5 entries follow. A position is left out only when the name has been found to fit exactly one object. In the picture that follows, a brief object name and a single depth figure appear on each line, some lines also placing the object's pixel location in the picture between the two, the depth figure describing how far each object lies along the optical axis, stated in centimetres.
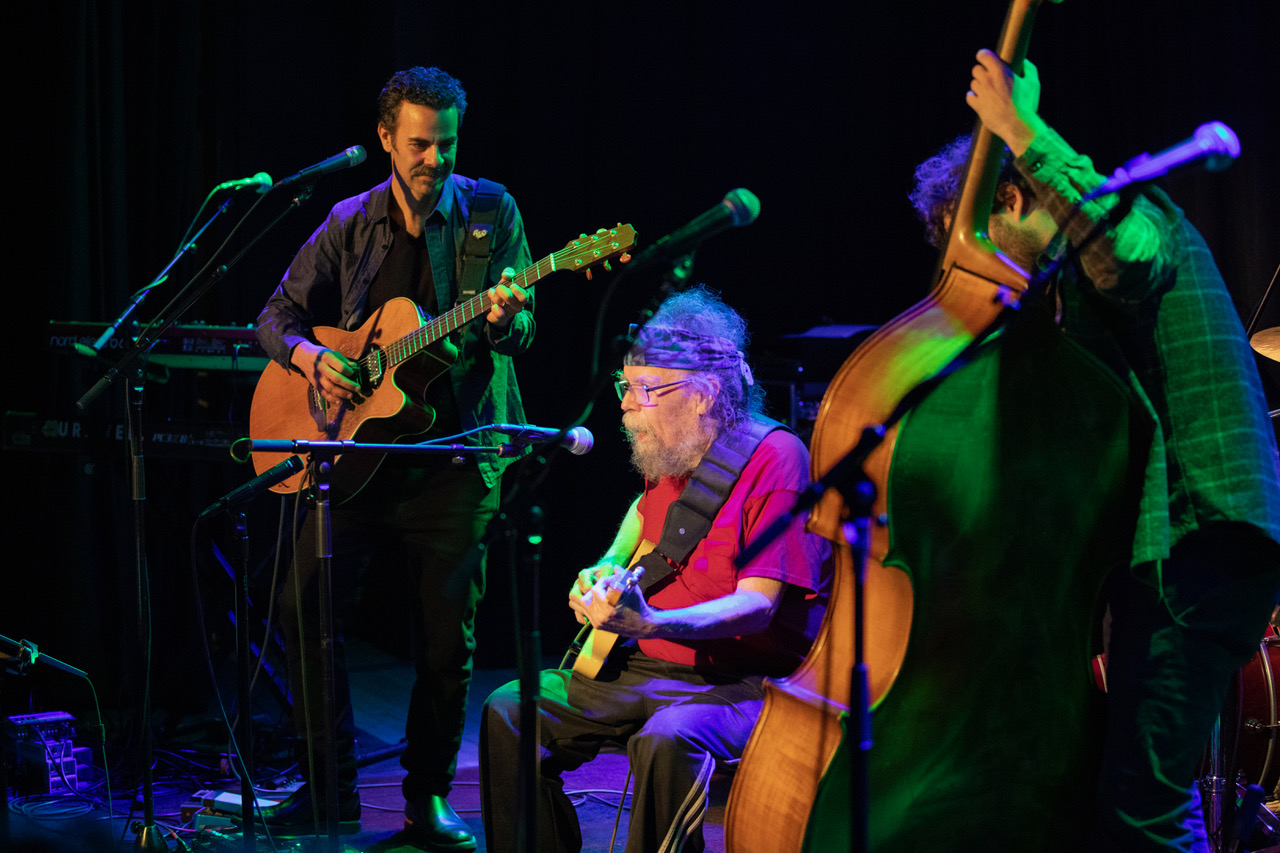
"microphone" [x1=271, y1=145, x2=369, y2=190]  357
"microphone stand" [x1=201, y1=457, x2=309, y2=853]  309
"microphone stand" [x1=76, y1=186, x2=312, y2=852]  343
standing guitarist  370
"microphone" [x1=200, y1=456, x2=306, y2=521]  308
